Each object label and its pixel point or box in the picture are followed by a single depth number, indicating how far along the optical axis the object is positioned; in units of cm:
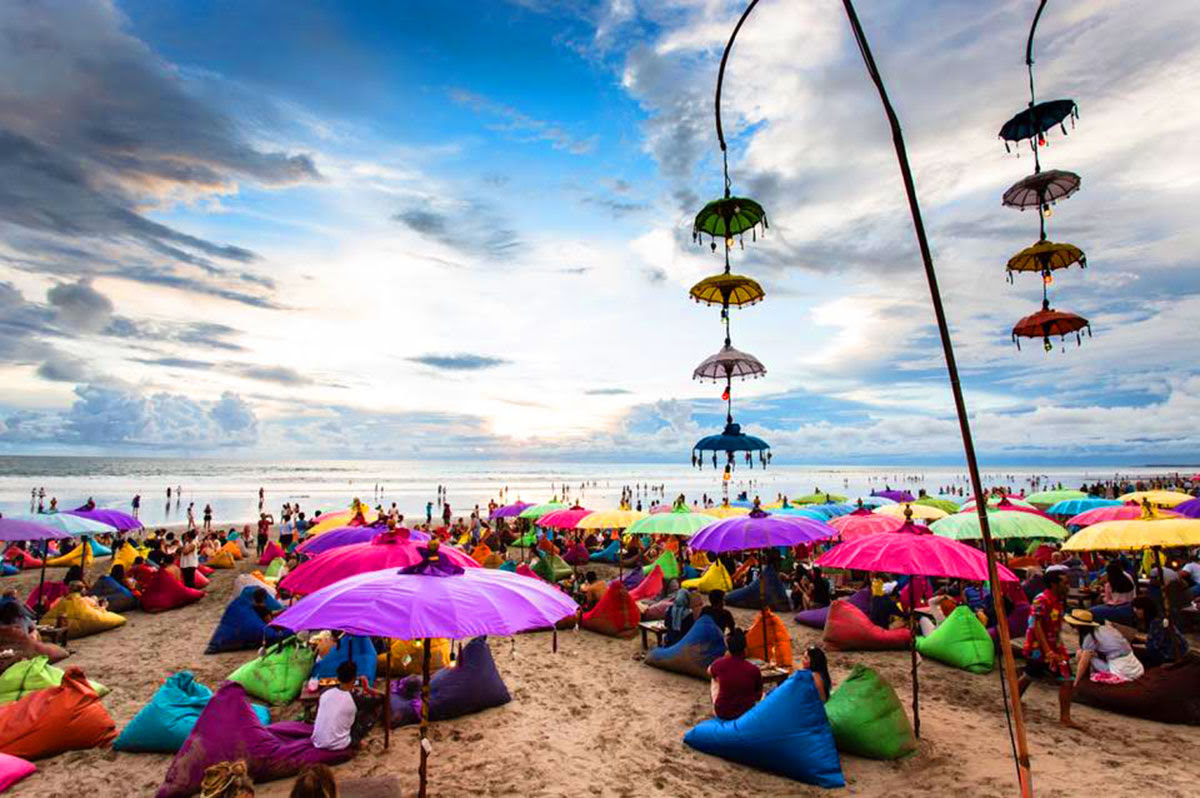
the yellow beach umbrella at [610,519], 1275
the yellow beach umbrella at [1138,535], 730
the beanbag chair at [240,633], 1055
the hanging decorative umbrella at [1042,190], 968
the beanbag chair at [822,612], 1185
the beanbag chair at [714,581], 1510
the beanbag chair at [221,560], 1981
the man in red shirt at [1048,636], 790
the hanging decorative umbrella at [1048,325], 999
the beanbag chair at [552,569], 1697
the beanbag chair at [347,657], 773
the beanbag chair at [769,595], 1354
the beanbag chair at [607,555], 2208
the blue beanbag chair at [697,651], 904
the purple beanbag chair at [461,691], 731
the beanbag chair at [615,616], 1177
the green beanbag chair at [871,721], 634
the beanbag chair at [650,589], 1461
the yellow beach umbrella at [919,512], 1429
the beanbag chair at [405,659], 862
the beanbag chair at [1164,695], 715
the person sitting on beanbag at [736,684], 659
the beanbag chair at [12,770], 589
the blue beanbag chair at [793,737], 586
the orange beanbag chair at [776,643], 890
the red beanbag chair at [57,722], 640
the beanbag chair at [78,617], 1160
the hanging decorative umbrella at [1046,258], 1011
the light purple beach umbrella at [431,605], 370
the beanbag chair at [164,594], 1381
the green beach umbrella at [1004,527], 1026
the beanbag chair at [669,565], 1695
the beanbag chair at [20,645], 906
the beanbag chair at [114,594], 1350
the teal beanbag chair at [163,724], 655
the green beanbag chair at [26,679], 738
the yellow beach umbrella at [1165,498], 1398
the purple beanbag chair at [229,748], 560
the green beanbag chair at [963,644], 936
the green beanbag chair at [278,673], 784
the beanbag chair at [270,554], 2020
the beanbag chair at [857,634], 1041
